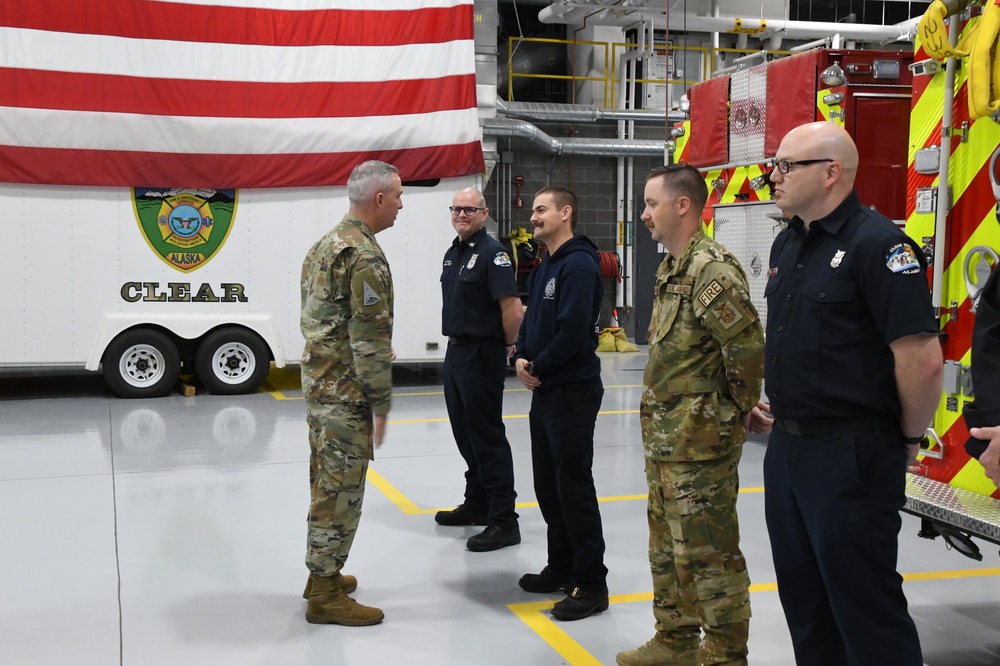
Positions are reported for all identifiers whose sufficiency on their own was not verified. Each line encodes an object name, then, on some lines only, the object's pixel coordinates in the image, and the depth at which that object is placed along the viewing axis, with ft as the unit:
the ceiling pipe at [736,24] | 54.39
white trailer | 36.47
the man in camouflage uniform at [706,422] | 12.24
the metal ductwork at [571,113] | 54.39
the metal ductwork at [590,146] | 52.60
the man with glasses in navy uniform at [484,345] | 20.52
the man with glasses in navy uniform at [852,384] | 10.30
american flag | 35.86
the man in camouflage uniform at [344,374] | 15.83
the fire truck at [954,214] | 14.70
